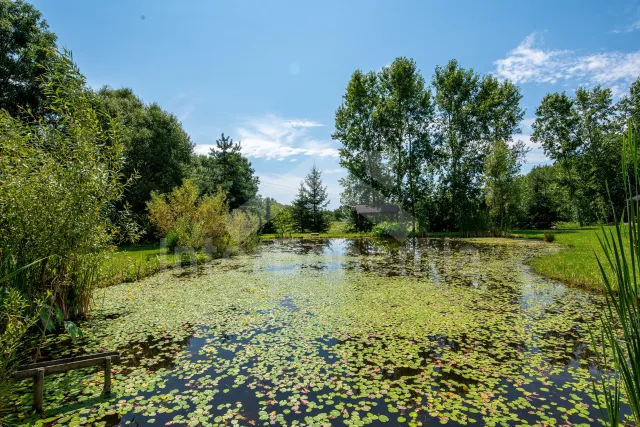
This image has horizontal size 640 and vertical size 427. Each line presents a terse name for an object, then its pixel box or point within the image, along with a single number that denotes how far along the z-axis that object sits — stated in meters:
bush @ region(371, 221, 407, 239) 21.09
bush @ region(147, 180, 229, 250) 13.77
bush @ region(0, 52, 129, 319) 4.12
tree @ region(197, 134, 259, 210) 30.55
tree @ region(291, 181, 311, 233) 35.60
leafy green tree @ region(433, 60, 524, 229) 28.81
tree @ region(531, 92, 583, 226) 33.47
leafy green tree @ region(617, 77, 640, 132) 31.17
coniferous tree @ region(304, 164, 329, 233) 35.61
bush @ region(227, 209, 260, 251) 16.67
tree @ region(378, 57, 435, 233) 28.61
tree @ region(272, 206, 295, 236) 28.94
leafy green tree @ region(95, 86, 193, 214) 21.98
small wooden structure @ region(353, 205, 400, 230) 30.58
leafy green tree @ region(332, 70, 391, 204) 29.97
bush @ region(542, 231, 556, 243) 18.44
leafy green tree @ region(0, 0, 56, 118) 16.56
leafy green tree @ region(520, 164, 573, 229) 35.22
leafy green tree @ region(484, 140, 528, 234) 23.53
